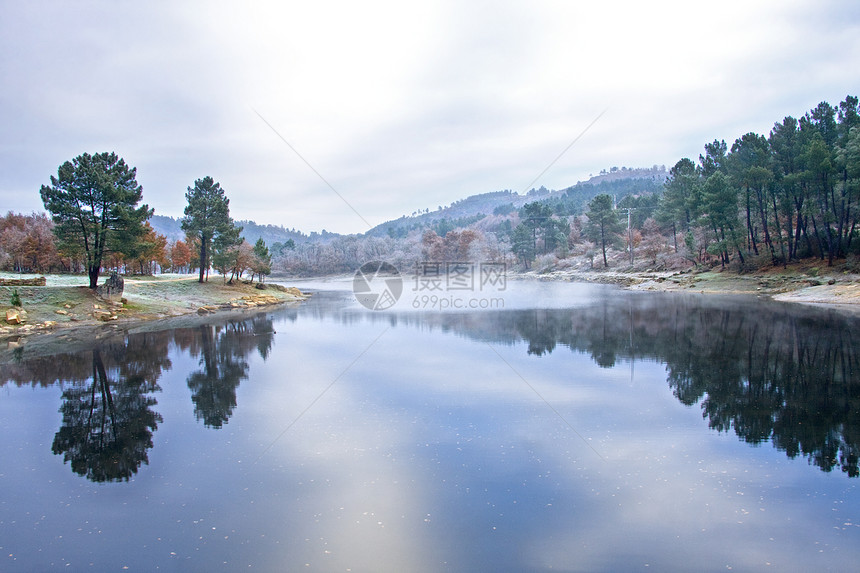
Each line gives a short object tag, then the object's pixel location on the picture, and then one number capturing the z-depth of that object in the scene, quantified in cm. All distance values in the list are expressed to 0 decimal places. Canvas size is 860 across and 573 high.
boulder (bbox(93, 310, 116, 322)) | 3098
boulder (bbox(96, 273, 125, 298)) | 3353
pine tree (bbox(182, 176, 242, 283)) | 4828
